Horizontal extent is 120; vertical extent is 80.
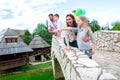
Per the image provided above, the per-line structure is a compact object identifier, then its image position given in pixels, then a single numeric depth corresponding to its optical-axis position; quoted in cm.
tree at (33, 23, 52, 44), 1110
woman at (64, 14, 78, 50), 150
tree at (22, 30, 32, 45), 1035
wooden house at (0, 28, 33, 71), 668
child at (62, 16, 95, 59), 137
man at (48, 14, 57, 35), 245
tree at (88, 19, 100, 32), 898
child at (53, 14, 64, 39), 222
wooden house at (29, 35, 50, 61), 877
